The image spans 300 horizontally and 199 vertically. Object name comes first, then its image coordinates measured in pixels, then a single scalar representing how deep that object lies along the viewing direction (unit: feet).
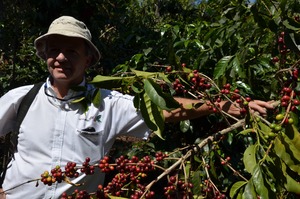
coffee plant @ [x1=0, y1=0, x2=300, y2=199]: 3.71
